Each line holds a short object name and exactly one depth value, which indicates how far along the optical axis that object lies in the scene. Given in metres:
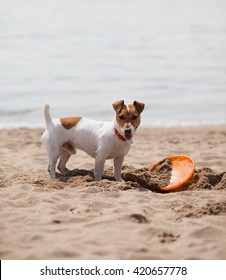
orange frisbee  5.68
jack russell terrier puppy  5.51
